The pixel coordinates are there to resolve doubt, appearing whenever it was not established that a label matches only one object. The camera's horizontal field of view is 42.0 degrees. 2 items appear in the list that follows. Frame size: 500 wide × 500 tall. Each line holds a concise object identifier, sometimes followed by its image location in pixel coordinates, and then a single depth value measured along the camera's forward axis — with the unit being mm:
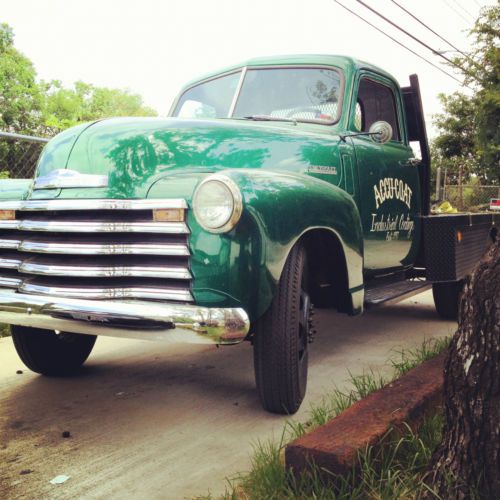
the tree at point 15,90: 25986
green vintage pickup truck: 2549
